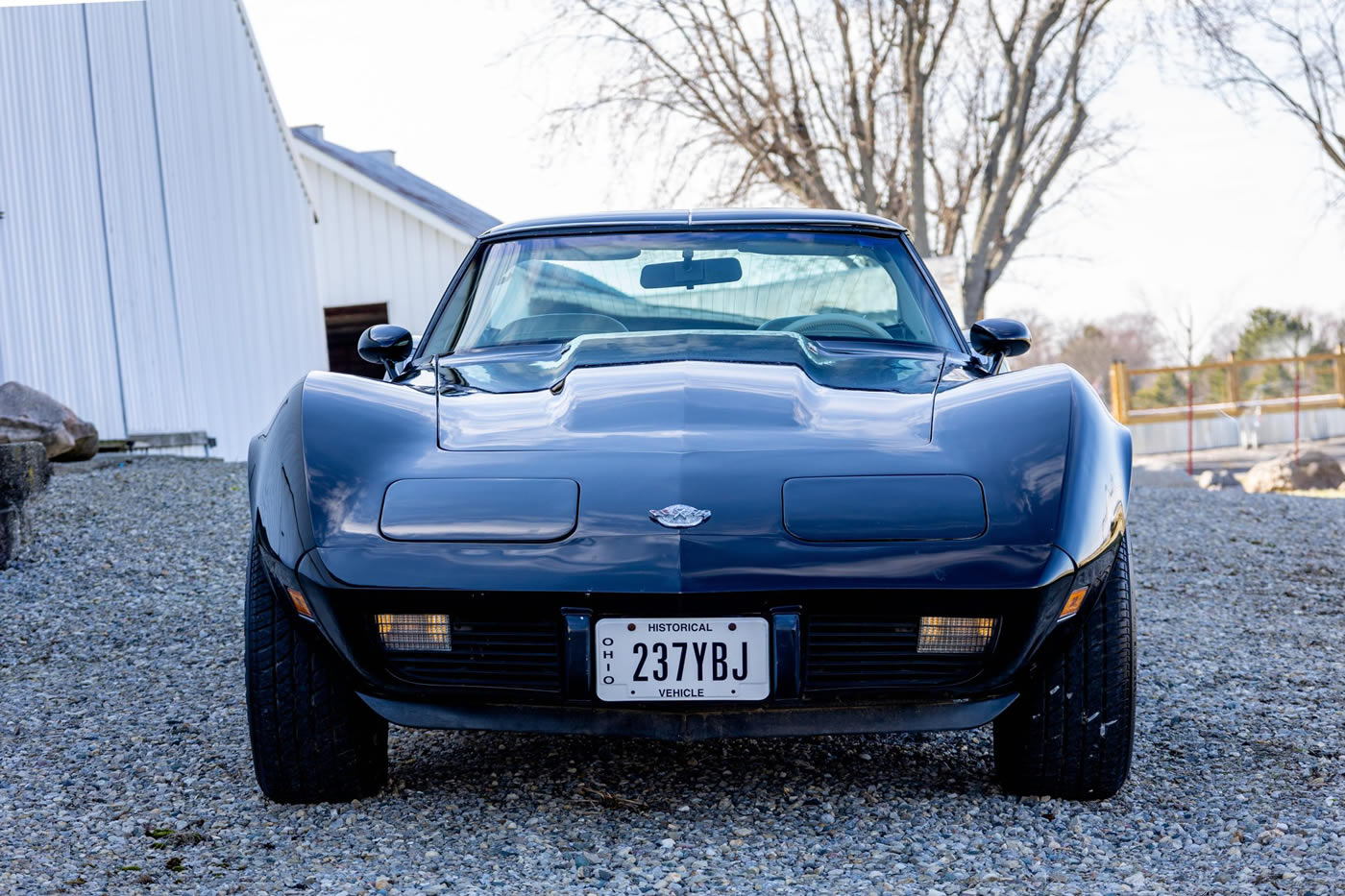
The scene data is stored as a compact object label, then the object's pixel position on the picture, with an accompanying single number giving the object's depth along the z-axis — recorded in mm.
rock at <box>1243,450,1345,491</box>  16594
